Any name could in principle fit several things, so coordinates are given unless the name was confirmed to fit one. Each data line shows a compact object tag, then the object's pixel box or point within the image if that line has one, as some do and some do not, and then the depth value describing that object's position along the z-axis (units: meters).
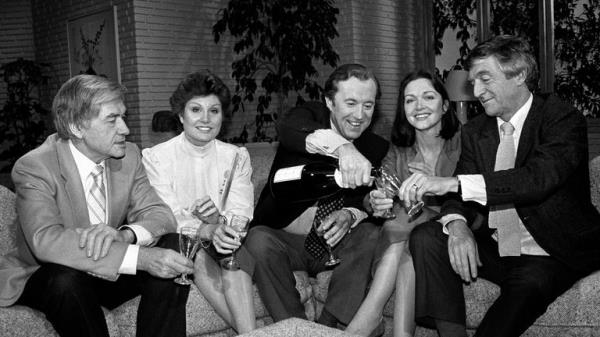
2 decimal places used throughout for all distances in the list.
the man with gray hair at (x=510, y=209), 2.21
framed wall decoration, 7.04
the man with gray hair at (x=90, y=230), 2.11
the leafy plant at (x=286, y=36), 6.50
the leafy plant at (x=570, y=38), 6.44
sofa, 2.19
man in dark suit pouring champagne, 2.48
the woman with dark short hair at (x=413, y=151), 2.49
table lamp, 5.87
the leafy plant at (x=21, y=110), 7.51
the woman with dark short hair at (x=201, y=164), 2.71
